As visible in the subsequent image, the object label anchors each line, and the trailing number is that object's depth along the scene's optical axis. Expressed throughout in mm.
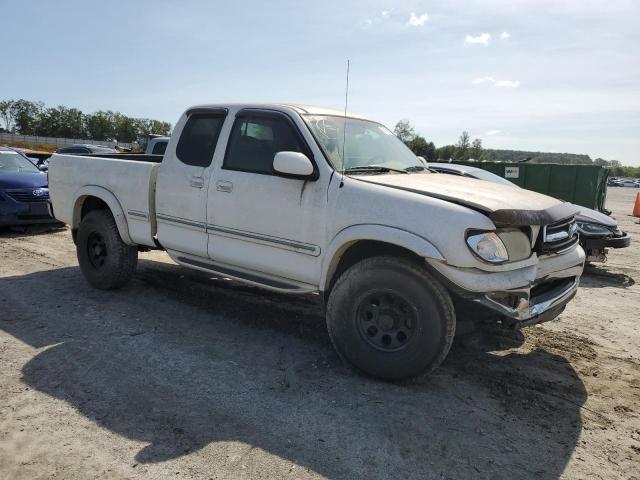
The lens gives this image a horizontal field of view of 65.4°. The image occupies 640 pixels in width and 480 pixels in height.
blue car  8992
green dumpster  12953
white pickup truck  3330
